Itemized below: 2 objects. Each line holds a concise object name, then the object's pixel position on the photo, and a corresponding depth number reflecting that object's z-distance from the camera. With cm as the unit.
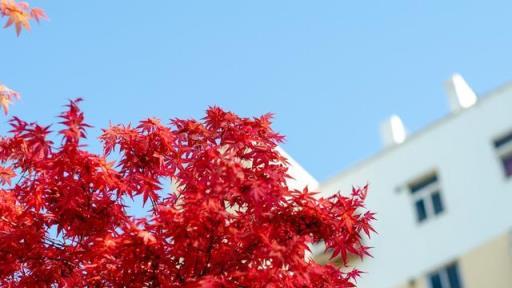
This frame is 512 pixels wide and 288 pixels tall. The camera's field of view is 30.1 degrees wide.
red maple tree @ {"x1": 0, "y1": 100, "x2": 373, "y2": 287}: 705
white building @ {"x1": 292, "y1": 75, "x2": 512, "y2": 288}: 2052
